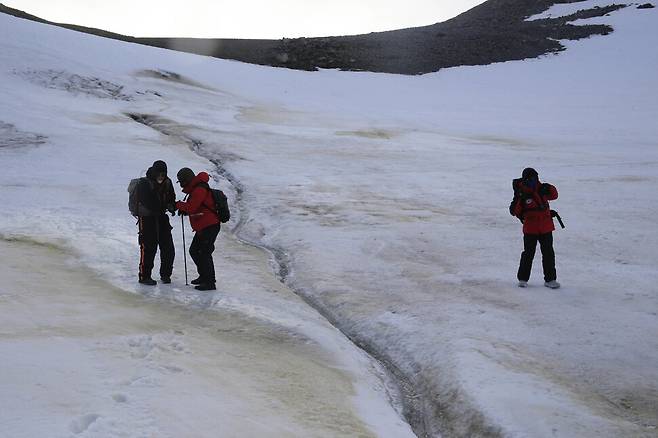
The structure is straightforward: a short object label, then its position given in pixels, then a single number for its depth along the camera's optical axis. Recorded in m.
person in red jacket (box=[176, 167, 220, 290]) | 9.21
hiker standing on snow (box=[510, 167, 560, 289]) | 10.16
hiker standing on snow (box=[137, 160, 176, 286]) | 9.53
